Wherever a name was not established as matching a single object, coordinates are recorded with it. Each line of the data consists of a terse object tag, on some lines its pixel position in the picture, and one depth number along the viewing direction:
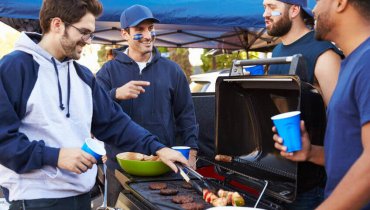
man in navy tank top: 1.91
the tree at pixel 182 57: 18.14
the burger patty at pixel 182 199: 2.08
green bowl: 2.58
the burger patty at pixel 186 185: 2.40
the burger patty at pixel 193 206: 1.97
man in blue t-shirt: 1.36
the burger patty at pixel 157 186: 2.32
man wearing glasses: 1.95
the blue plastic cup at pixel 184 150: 2.65
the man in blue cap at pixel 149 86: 3.35
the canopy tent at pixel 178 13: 5.14
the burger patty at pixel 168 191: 2.22
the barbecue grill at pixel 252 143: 1.90
